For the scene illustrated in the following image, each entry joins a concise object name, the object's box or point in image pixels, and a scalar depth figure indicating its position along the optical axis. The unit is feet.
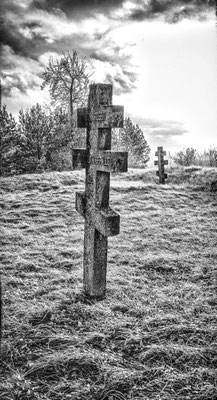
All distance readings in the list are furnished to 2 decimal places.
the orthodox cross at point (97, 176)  10.93
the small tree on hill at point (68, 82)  71.77
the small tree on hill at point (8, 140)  59.06
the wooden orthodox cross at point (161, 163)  44.39
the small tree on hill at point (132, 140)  91.15
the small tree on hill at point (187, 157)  86.48
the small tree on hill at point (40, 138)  62.95
